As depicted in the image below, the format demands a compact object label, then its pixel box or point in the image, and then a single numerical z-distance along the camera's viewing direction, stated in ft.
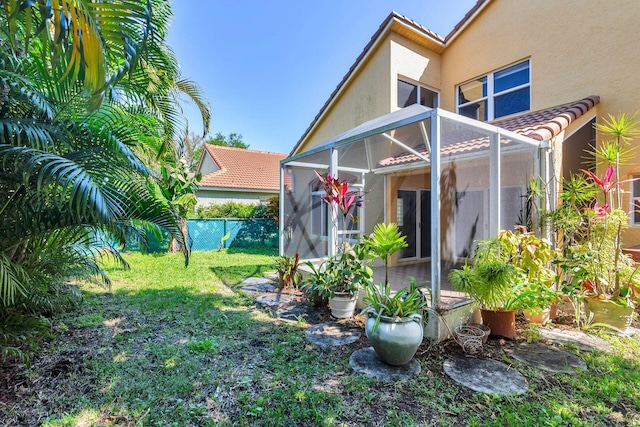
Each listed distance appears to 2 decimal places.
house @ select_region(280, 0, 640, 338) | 16.92
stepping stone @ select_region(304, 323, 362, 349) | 14.92
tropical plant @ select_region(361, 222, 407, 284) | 15.75
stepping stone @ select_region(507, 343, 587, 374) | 12.52
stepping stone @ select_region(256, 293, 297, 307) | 20.92
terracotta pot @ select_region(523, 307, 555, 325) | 17.13
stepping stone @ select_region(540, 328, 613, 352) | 14.44
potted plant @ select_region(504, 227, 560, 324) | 15.12
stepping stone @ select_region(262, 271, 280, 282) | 28.24
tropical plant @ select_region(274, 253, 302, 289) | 24.35
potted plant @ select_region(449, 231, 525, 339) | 14.70
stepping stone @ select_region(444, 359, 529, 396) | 11.05
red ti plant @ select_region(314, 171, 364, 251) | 18.58
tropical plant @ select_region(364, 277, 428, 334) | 12.97
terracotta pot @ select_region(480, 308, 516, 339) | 15.30
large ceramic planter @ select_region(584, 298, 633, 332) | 15.89
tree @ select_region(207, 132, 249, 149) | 156.76
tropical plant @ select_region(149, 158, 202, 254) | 38.24
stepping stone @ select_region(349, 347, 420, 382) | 11.84
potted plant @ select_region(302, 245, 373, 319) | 17.57
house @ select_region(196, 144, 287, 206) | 57.93
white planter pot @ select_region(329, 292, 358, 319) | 17.84
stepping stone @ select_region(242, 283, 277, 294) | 24.08
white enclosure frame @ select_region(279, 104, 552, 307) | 14.05
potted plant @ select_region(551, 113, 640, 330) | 16.17
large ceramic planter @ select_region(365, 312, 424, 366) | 12.16
